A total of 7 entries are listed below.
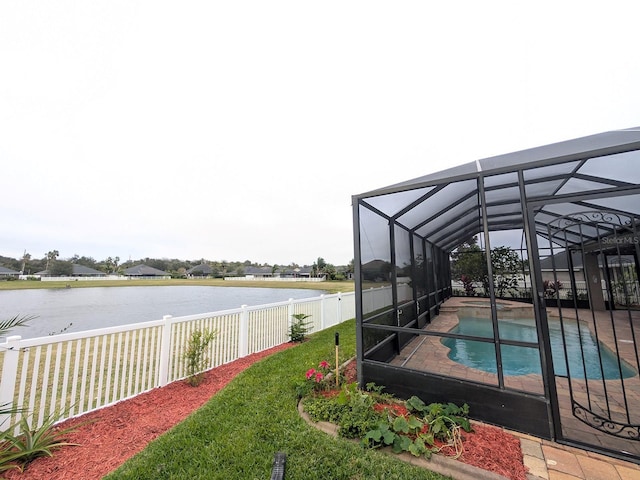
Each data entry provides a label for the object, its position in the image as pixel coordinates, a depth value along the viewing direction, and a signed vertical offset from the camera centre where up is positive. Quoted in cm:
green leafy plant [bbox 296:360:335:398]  313 -147
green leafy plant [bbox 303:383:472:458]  221 -149
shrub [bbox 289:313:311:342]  617 -146
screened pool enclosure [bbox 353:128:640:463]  241 -60
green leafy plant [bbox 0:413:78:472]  203 -147
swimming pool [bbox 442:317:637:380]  339 -164
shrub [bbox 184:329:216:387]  379 -127
